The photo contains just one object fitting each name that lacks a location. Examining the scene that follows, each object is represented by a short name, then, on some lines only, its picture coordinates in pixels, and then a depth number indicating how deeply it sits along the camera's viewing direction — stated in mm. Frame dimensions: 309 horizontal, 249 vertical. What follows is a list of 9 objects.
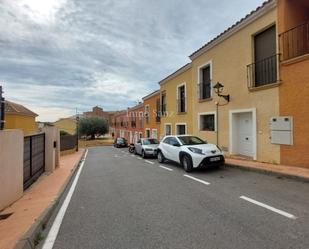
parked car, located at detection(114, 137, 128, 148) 34112
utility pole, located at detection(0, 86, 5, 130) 5119
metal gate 7359
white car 8702
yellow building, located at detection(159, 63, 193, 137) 16297
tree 52375
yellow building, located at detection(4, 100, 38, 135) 25231
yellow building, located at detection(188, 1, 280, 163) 9211
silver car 15914
